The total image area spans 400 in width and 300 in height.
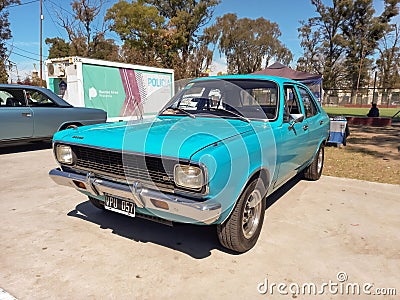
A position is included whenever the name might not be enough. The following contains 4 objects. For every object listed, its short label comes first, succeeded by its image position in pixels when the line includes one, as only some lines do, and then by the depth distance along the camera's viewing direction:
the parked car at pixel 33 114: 6.82
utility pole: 23.95
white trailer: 10.02
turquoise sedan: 2.31
